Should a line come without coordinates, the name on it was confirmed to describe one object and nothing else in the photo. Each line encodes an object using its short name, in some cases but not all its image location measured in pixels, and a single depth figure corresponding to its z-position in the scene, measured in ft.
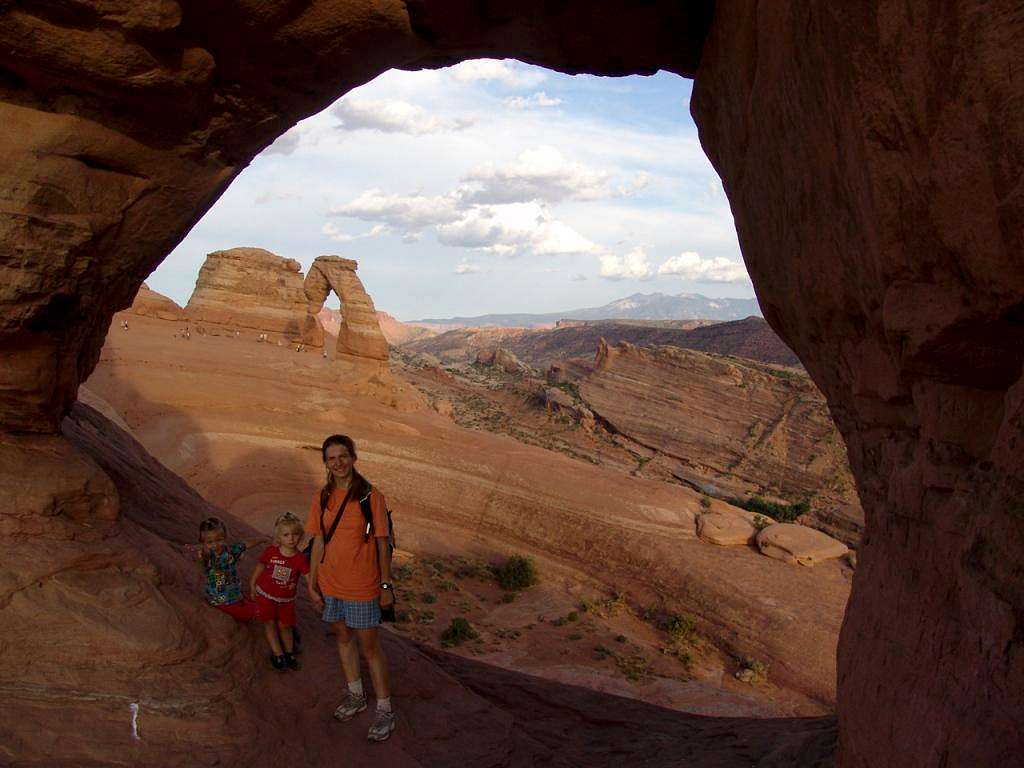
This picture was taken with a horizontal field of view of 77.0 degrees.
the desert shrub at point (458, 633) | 36.04
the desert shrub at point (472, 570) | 48.03
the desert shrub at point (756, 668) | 38.99
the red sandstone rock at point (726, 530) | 50.28
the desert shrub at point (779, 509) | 74.59
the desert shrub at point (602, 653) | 38.26
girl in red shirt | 14.85
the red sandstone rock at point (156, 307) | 85.97
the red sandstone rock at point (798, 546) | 48.11
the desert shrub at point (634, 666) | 36.19
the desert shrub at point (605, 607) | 45.19
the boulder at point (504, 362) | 173.58
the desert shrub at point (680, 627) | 42.83
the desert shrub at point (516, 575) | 47.80
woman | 14.11
